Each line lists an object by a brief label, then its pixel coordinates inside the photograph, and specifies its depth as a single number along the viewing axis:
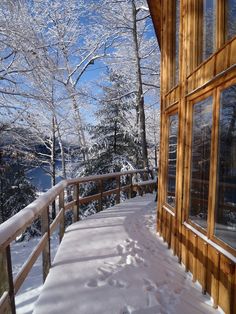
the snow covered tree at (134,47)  9.53
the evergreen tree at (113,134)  9.40
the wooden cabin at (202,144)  2.05
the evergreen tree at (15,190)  10.51
